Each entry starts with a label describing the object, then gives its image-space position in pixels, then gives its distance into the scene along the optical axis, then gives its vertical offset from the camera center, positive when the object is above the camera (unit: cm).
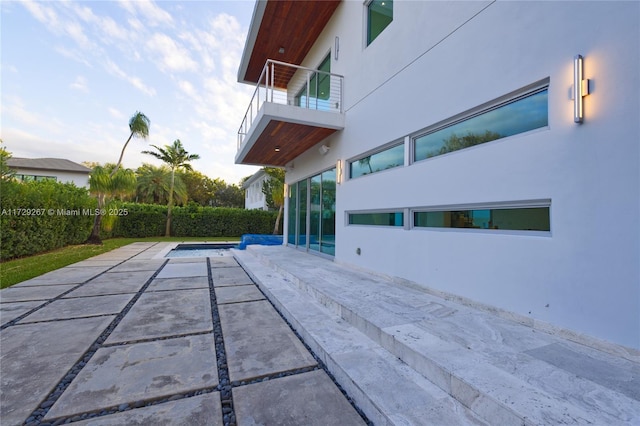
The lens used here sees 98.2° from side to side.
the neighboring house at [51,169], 2669 +420
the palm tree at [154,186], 2666 +269
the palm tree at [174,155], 2112 +460
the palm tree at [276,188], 1765 +191
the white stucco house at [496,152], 224 +80
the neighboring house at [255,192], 2387 +249
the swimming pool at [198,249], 1204 -167
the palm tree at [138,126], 1620 +513
